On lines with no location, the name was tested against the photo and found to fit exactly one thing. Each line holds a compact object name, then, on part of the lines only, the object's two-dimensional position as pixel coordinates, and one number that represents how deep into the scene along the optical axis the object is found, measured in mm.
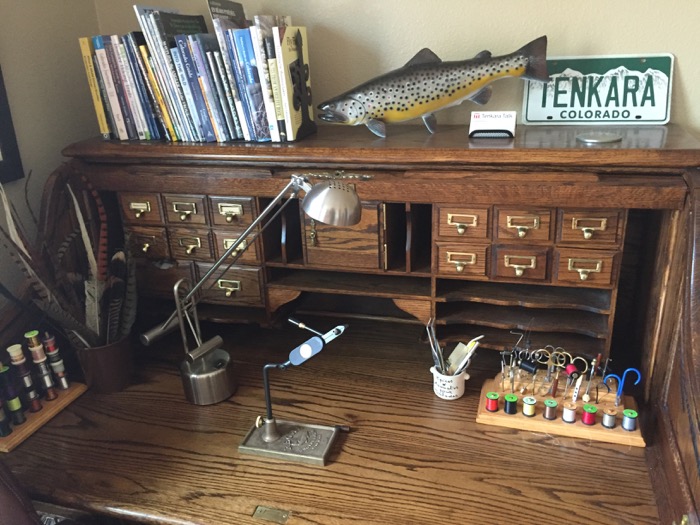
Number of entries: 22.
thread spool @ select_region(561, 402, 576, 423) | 1146
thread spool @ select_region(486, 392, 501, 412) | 1188
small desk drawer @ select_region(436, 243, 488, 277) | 1225
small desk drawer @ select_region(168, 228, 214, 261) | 1390
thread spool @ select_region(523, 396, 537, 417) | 1168
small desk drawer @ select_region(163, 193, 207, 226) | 1357
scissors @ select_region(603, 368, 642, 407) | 1160
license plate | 1342
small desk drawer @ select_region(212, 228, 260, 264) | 1359
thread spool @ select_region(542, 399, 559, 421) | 1156
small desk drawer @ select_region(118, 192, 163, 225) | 1396
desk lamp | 1245
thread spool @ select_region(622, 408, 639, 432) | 1116
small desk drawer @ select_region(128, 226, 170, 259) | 1424
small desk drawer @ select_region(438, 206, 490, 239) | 1194
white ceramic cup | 1245
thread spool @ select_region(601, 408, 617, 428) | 1125
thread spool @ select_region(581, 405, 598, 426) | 1140
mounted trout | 1312
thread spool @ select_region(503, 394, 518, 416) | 1177
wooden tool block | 1115
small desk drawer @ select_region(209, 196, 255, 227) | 1323
